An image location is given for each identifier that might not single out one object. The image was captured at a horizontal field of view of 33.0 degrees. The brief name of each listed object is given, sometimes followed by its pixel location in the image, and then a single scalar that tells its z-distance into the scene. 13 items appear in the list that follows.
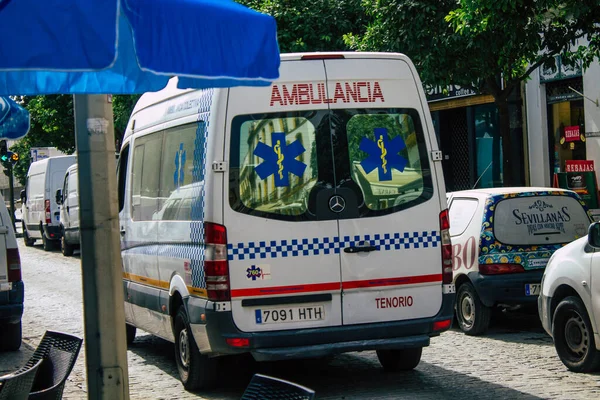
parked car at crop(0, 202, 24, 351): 10.59
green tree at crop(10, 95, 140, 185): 39.12
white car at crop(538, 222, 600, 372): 7.88
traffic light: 32.91
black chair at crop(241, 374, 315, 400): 3.88
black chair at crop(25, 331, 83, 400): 5.43
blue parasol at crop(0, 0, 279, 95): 3.75
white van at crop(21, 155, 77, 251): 27.77
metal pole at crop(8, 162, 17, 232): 35.76
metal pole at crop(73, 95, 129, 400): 5.11
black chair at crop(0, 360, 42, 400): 4.56
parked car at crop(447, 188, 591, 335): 10.26
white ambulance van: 7.40
